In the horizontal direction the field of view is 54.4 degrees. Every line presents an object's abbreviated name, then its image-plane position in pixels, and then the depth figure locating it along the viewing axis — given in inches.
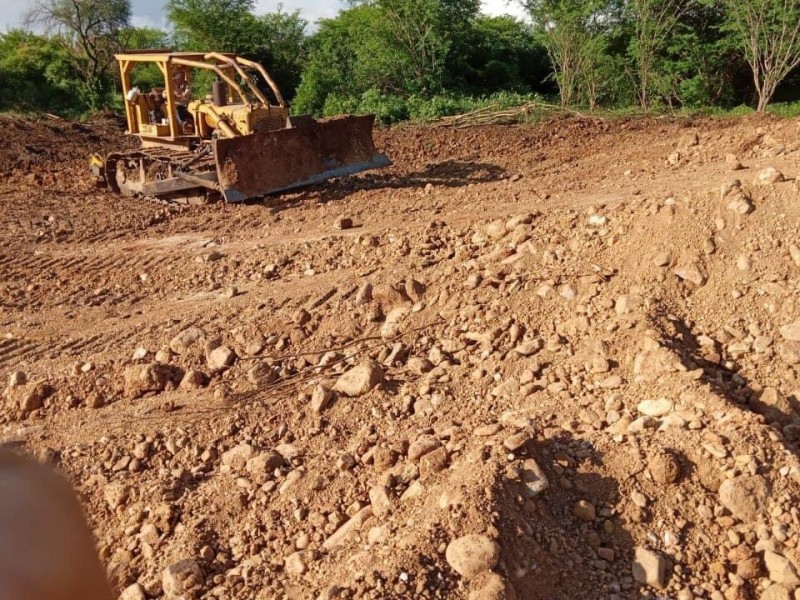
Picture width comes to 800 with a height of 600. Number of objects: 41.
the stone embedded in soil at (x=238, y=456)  158.7
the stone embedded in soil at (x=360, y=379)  176.7
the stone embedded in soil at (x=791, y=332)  167.2
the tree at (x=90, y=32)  968.9
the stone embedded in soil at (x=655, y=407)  152.9
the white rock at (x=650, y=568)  121.8
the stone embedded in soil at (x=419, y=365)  185.6
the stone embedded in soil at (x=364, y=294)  218.1
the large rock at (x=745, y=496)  129.8
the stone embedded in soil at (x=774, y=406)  151.6
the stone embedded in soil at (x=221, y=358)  201.2
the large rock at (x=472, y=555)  116.0
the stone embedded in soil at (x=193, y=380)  195.0
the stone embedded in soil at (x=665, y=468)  134.2
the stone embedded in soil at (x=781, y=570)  119.6
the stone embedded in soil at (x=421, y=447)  147.3
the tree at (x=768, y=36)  590.9
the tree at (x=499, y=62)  863.1
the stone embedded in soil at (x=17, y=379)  205.5
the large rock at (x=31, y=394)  194.5
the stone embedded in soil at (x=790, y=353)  163.3
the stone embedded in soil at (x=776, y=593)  118.0
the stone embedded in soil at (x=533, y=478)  131.9
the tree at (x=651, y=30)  689.0
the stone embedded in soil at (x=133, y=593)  130.7
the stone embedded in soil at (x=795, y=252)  182.9
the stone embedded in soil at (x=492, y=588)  111.3
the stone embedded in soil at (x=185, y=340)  209.8
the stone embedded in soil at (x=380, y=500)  136.3
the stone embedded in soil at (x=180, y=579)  128.9
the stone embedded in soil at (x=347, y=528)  133.2
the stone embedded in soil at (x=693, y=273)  187.0
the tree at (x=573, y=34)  715.4
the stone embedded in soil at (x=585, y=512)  131.0
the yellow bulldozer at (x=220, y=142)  380.8
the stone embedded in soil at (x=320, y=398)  172.4
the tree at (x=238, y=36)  980.6
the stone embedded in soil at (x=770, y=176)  203.5
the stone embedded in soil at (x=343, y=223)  316.8
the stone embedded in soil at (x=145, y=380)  196.4
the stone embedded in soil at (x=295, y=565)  127.8
